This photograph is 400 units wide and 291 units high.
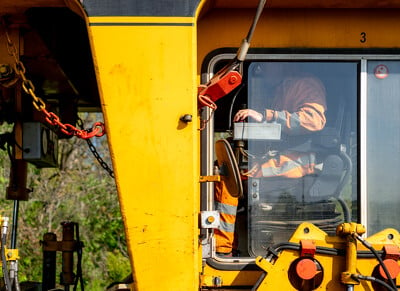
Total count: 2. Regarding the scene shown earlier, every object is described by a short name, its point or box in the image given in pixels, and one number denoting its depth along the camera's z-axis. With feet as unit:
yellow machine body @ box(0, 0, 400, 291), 17.90
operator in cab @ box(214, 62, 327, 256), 20.19
